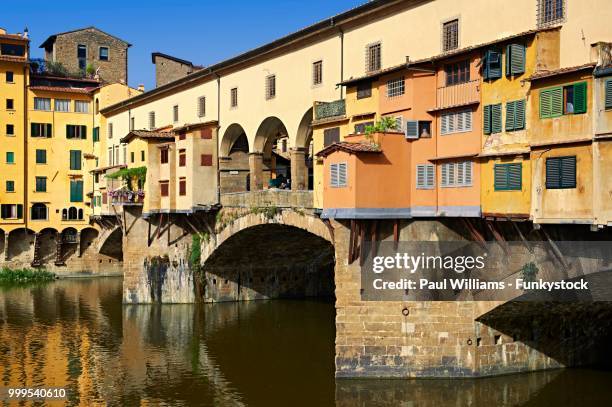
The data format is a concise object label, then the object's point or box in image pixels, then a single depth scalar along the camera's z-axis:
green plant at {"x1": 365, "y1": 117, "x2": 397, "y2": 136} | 26.83
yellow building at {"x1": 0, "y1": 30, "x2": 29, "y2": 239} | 65.69
